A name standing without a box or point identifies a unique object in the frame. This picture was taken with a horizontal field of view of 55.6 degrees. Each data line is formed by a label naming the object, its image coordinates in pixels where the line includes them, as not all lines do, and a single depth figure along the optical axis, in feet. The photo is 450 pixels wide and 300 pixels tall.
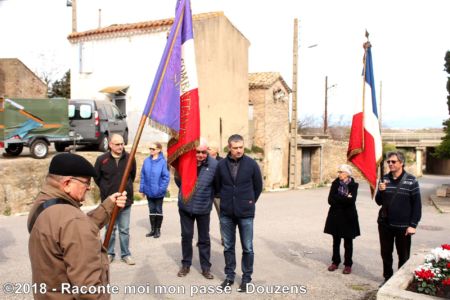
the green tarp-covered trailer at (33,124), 40.93
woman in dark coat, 20.43
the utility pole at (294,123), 69.00
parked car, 47.70
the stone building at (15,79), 82.94
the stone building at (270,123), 75.56
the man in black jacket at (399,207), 17.85
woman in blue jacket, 26.00
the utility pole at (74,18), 77.61
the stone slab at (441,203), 46.32
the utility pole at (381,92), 137.68
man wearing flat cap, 7.72
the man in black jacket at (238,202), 17.99
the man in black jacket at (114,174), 20.54
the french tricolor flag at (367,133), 20.44
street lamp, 124.71
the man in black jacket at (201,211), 19.43
